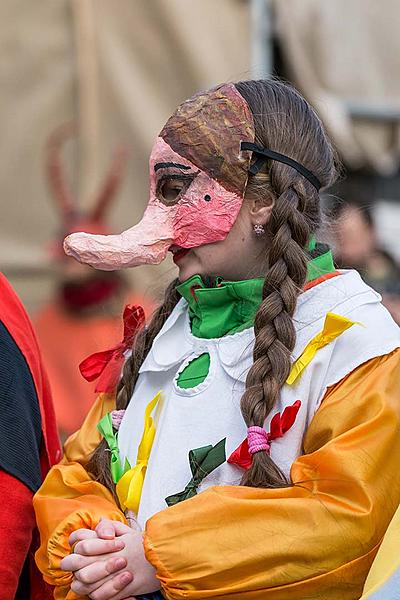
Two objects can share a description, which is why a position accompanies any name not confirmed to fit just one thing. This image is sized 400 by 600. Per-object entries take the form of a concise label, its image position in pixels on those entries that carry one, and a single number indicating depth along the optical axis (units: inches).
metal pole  477.0
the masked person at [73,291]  444.2
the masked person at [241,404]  155.0
